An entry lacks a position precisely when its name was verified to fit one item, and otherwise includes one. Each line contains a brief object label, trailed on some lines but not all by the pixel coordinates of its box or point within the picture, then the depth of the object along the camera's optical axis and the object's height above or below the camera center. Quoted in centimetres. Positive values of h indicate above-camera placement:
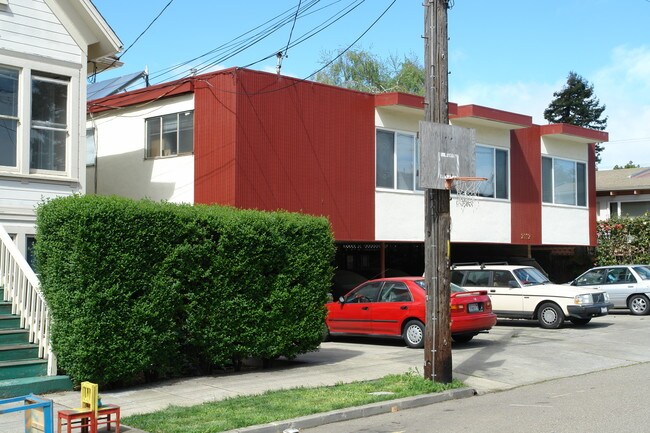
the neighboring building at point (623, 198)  3446 +296
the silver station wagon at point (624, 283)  2384 -77
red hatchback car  1581 -114
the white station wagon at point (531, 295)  1936 -94
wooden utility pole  1153 +47
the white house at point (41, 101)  1370 +304
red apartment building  1789 +286
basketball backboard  1150 +169
